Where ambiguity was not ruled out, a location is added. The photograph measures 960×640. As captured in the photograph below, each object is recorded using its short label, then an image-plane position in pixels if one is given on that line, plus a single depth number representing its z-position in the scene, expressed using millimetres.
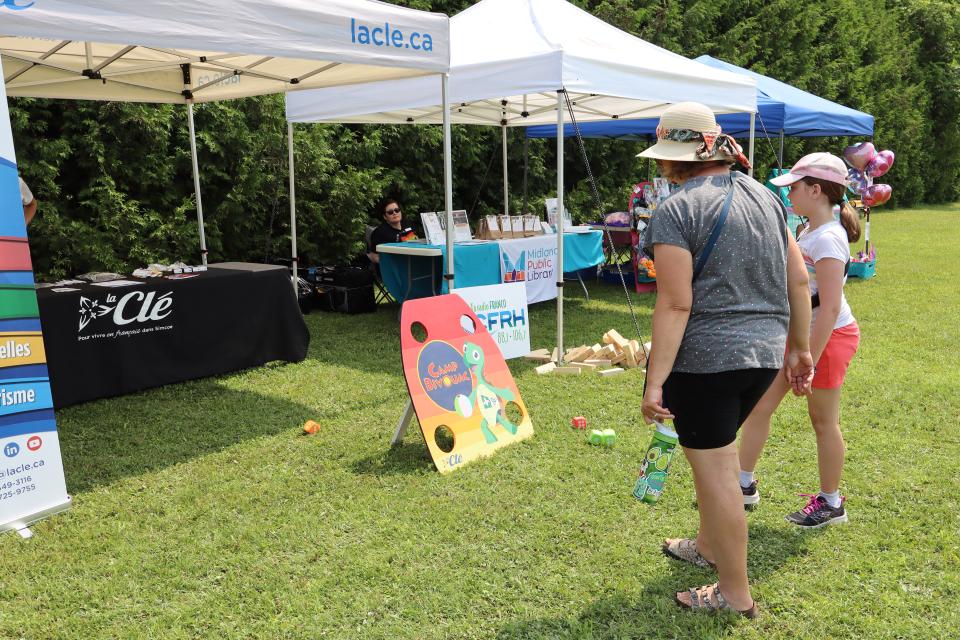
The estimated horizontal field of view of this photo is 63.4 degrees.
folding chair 8531
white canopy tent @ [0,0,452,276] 3354
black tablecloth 4695
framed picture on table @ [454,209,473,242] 7613
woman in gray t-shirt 2221
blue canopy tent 9500
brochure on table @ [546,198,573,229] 9398
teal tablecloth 7031
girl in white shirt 2830
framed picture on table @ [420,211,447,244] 7363
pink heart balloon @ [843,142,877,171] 10273
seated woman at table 8211
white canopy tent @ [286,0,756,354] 5598
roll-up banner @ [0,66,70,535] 3174
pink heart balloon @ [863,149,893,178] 10406
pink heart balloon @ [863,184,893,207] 10430
